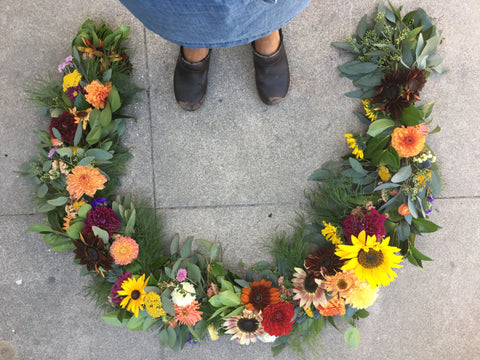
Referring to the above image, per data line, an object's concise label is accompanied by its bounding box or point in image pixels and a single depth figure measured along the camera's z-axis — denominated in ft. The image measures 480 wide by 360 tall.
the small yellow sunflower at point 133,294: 4.05
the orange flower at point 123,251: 4.07
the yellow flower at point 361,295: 3.94
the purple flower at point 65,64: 4.36
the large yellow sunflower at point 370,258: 3.77
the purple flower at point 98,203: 4.30
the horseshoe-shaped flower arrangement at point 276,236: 4.02
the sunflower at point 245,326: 4.17
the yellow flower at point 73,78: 4.20
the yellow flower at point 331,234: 4.16
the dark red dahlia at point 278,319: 3.95
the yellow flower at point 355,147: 4.24
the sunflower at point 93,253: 4.05
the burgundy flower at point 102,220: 4.11
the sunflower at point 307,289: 4.05
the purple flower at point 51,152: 4.23
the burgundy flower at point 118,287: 4.13
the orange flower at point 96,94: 4.12
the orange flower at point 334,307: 4.03
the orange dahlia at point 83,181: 4.08
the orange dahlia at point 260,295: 4.13
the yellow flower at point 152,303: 4.09
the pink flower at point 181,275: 4.21
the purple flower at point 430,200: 4.16
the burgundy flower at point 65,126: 4.14
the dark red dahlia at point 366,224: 3.91
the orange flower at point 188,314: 4.15
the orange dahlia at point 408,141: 3.90
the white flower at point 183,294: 4.11
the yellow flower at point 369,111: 4.27
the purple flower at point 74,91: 4.24
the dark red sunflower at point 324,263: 4.06
